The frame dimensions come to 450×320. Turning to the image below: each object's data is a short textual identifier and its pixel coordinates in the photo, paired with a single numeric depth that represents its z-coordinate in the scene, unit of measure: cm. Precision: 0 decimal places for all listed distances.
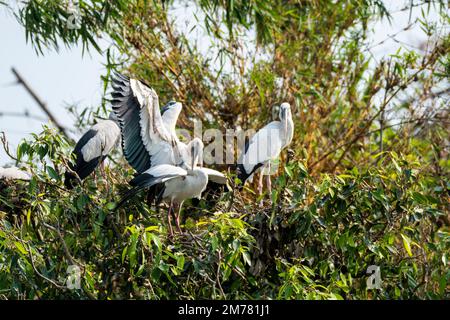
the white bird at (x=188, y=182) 1296
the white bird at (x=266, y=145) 1474
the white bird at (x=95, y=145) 1459
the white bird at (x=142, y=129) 1312
